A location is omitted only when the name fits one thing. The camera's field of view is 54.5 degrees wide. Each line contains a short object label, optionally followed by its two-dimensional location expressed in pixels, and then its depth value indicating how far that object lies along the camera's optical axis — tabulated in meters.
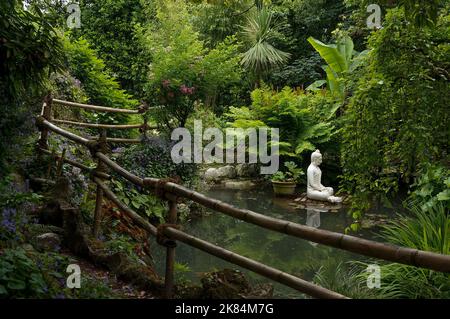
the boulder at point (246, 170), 10.55
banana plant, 10.65
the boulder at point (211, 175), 10.17
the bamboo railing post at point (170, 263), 2.47
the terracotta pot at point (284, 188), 9.08
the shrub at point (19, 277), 1.71
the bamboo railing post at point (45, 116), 4.50
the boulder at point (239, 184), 9.82
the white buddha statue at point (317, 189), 8.15
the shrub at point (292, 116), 10.58
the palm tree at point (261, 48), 14.38
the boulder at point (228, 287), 2.42
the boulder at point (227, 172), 10.38
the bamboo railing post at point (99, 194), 3.39
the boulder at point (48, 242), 2.74
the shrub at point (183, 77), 7.18
